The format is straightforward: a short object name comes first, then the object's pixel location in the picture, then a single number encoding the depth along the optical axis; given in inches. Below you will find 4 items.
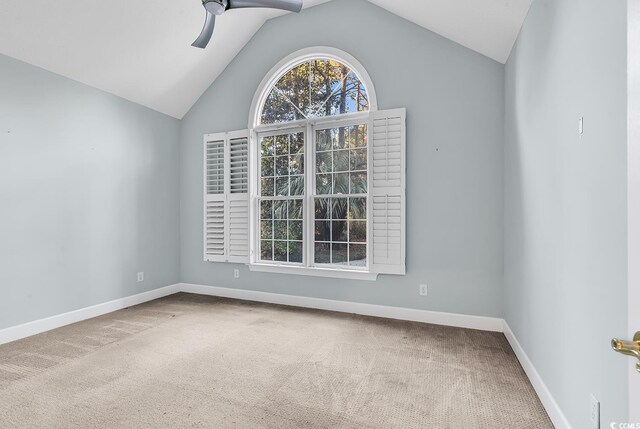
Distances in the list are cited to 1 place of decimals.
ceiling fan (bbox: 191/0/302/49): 96.8
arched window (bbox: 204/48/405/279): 141.8
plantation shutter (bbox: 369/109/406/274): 138.6
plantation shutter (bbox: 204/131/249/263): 172.9
